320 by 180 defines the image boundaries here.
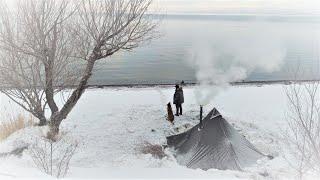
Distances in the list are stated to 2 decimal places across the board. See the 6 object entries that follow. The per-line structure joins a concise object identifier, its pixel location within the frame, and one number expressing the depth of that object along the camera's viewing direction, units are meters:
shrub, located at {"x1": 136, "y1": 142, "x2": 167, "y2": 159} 6.71
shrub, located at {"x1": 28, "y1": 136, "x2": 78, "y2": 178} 5.34
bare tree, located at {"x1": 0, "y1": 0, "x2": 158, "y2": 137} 6.69
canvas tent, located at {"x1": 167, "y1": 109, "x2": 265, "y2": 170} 6.47
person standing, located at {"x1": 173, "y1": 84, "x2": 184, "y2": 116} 8.64
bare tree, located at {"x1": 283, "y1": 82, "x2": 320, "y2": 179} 4.97
